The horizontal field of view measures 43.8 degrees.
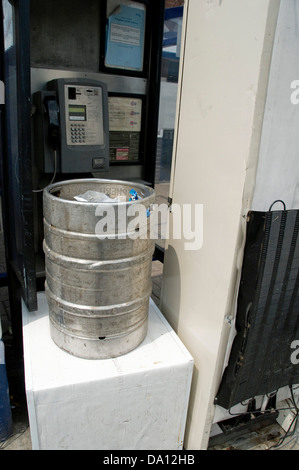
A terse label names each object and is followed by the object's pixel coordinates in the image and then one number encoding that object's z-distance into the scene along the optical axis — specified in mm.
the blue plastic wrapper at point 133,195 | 1702
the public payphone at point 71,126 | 2098
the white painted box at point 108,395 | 1517
